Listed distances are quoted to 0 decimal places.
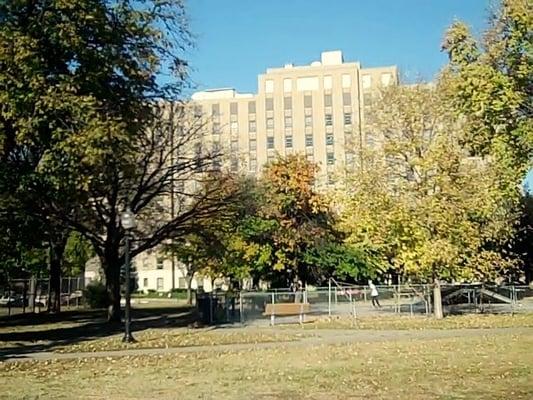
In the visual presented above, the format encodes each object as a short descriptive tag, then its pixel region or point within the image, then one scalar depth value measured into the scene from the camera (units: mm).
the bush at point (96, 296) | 54688
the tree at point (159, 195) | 35219
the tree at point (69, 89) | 21500
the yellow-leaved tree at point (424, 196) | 32062
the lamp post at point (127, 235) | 23742
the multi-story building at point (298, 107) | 138500
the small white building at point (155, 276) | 120262
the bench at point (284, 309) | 31812
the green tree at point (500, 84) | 23547
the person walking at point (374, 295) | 39156
